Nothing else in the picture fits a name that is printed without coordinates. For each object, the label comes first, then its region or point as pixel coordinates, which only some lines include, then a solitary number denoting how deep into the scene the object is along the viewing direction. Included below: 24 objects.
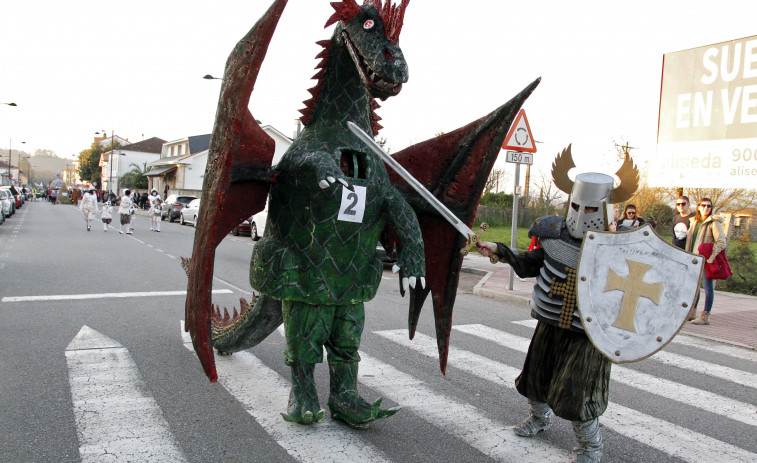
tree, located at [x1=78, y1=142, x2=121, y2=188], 78.60
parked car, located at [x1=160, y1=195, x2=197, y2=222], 27.65
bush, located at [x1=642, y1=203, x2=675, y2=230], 20.33
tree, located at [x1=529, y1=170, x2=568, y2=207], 29.82
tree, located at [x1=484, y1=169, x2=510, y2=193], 38.01
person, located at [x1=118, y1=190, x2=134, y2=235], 18.14
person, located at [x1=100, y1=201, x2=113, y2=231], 19.28
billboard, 10.75
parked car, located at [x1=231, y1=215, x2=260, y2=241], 18.85
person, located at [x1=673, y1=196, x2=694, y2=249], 8.00
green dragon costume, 2.94
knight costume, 2.96
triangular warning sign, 8.62
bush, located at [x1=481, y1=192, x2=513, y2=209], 30.94
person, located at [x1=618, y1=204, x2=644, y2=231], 7.70
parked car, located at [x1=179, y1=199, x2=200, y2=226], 24.95
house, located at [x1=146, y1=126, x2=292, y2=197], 39.06
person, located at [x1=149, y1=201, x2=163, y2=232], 20.51
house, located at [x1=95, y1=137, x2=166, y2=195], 69.44
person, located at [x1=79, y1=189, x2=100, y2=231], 19.03
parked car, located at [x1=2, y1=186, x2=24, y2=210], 36.43
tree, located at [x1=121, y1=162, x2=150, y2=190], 53.50
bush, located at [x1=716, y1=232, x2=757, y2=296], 10.74
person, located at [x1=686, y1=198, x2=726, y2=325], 7.14
